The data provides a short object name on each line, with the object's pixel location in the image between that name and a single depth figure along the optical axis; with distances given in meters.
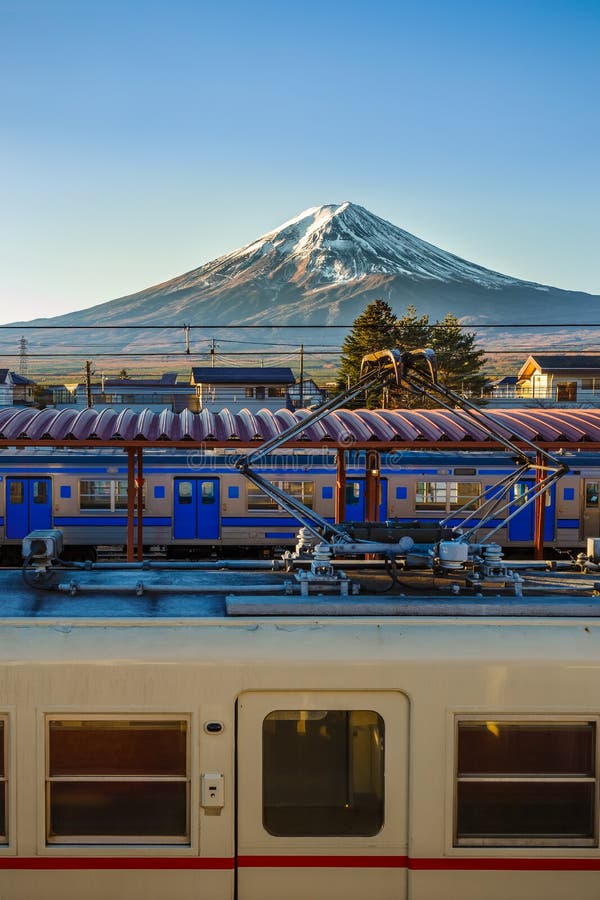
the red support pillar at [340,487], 15.23
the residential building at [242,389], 59.31
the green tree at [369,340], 61.41
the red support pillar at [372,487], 15.59
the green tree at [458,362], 65.88
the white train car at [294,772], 4.32
